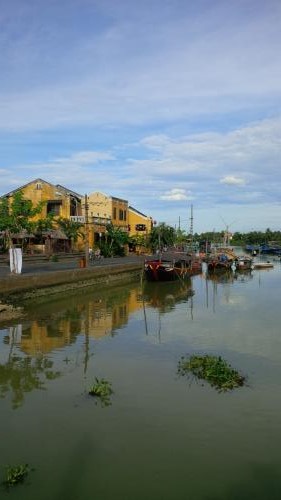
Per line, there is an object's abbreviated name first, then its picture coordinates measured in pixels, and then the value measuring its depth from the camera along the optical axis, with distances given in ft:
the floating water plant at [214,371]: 32.93
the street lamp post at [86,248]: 110.99
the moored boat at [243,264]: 171.01
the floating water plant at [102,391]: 30.30
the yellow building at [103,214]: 167.86
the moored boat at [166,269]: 121.60
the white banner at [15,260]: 78.38
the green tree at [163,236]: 216.74
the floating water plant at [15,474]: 20.03
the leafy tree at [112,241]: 170.46
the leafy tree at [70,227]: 146.27
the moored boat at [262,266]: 183.94
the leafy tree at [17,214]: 93.76
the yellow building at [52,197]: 151.12
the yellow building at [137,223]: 219.41
